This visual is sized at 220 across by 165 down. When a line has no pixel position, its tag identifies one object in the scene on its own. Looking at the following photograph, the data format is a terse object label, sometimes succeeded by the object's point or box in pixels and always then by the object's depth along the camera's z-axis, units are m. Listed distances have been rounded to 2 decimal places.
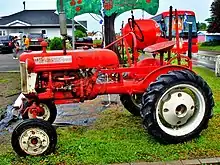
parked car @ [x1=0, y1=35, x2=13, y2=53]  28.58
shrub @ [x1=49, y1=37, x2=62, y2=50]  25.04
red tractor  4.06
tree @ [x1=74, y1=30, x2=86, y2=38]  36.80
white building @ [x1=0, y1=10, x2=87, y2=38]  50.92
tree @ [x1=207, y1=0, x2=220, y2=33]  40.40
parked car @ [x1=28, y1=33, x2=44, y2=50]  23.59
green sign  12.36
